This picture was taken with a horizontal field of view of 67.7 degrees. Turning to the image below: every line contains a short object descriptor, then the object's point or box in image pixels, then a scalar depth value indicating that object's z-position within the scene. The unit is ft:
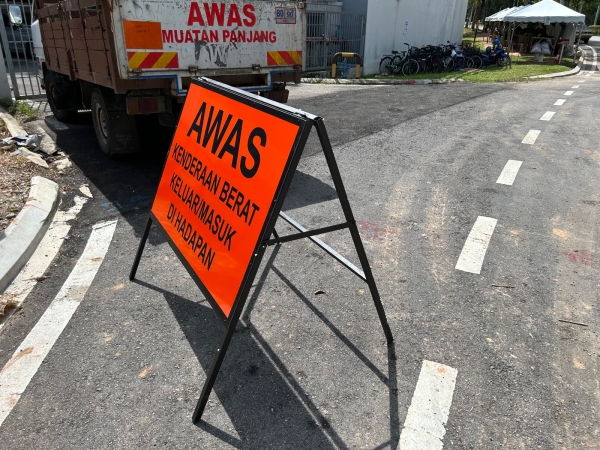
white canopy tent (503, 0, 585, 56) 68.49
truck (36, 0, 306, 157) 16.15
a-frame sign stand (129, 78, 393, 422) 7.52
